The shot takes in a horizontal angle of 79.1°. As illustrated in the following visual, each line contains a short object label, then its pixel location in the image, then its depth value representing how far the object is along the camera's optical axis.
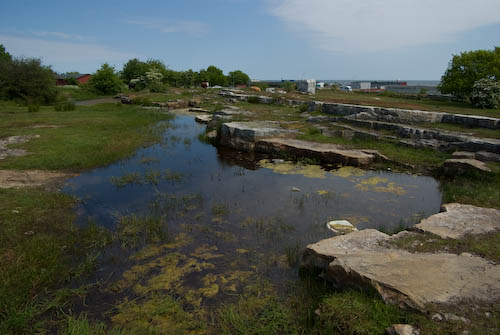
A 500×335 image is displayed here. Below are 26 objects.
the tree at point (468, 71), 23.27
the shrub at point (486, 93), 19.56
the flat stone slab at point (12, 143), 9.91
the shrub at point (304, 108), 20.17
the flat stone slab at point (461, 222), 4.62
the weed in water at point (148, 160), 10.52
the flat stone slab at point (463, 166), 8.00
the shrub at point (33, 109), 20.44
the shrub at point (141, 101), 29.04
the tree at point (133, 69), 48.38
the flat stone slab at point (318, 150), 9.98
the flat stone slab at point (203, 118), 19.92
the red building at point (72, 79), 63.26
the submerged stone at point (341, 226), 5.68
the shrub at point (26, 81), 24.86
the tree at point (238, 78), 79.44
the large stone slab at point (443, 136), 9.48
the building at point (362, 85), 94.97
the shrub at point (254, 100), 27.23
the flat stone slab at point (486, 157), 8.69
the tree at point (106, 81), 38.47
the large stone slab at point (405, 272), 3.15
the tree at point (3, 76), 24.62
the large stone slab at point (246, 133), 12.32
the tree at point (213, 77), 67.38
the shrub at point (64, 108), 21.87
